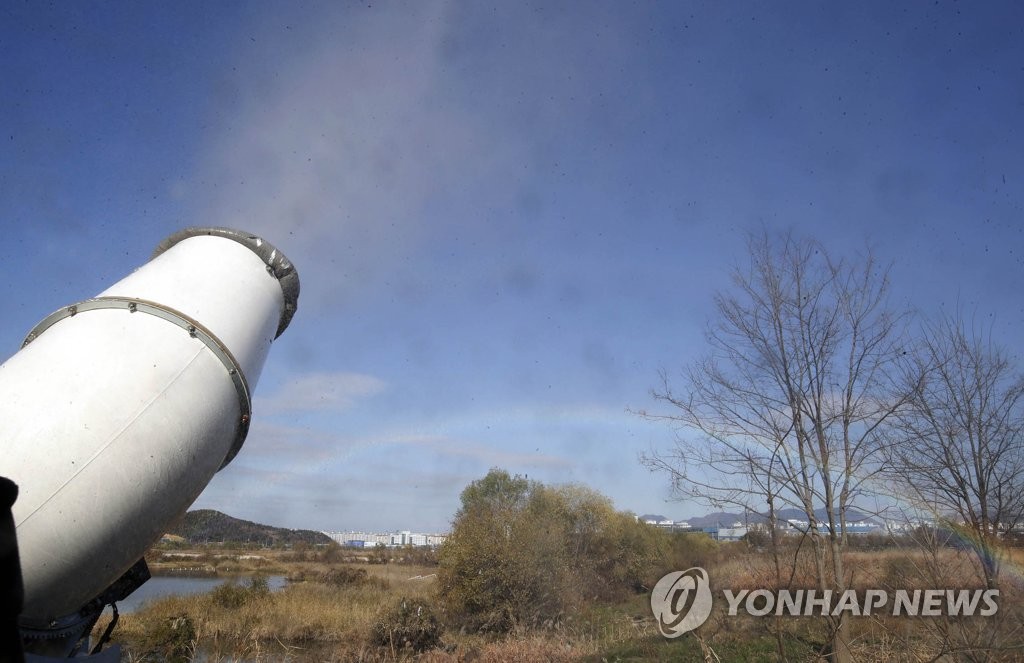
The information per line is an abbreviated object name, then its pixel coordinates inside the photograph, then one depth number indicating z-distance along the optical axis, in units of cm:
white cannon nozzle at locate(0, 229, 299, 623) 371
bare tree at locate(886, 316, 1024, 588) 628
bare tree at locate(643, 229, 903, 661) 702
